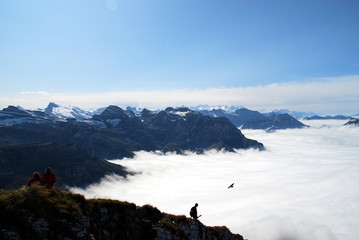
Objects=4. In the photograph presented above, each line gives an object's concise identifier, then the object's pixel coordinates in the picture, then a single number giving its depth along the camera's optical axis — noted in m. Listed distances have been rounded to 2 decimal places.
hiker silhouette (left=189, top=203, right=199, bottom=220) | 49.66
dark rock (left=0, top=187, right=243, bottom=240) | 26.30
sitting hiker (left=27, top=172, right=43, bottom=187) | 32.74
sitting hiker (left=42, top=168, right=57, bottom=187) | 33.59
